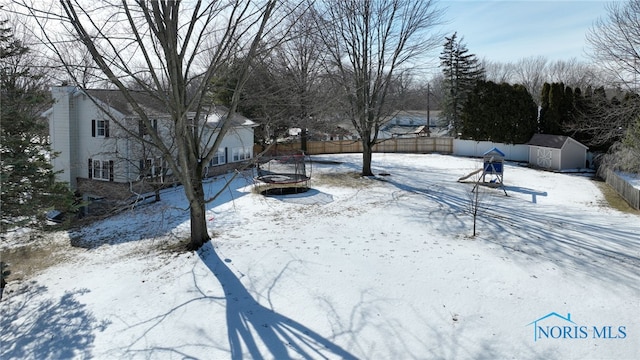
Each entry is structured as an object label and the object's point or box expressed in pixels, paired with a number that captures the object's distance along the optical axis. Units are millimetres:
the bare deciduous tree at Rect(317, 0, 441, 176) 20828
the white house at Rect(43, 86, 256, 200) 19234
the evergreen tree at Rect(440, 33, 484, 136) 36906
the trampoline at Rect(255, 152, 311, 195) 17509
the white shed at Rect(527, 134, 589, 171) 23828
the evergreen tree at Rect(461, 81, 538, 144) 28547
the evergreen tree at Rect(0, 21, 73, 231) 10344
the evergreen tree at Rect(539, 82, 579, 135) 26766
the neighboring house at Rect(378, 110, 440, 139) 53938
